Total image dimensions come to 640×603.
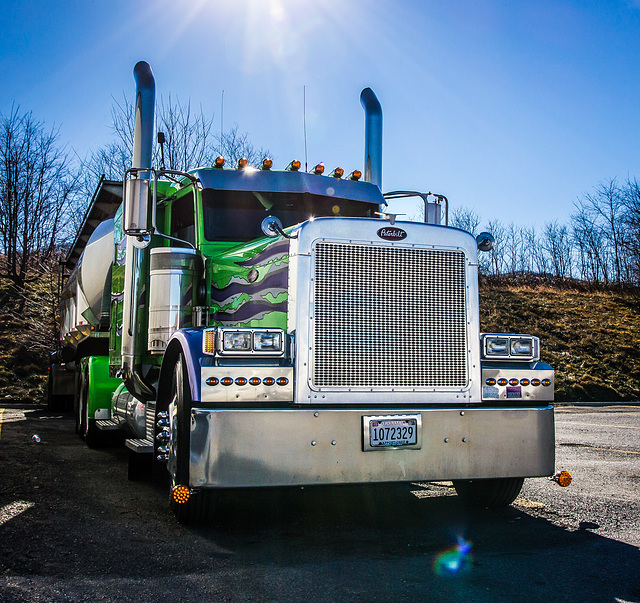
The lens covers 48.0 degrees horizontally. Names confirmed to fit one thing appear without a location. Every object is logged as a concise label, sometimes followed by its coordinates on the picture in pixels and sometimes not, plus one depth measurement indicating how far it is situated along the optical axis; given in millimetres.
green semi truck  4688
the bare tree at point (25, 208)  30344
